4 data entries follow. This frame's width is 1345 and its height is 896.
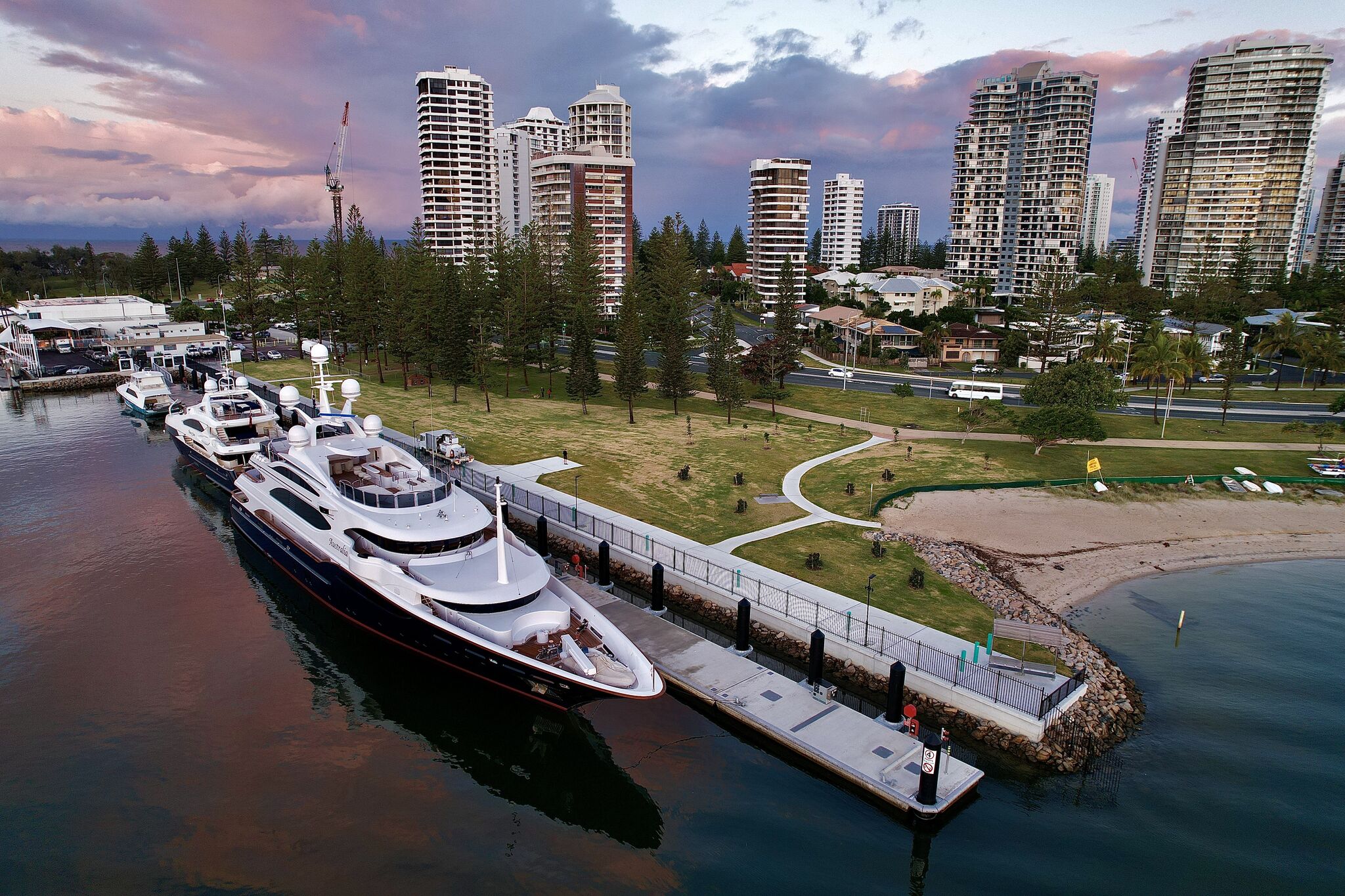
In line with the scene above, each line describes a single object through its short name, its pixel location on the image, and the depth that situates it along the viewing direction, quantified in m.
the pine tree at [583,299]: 59.50
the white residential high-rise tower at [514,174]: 159.50
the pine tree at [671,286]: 63.94
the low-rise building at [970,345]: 87.31
